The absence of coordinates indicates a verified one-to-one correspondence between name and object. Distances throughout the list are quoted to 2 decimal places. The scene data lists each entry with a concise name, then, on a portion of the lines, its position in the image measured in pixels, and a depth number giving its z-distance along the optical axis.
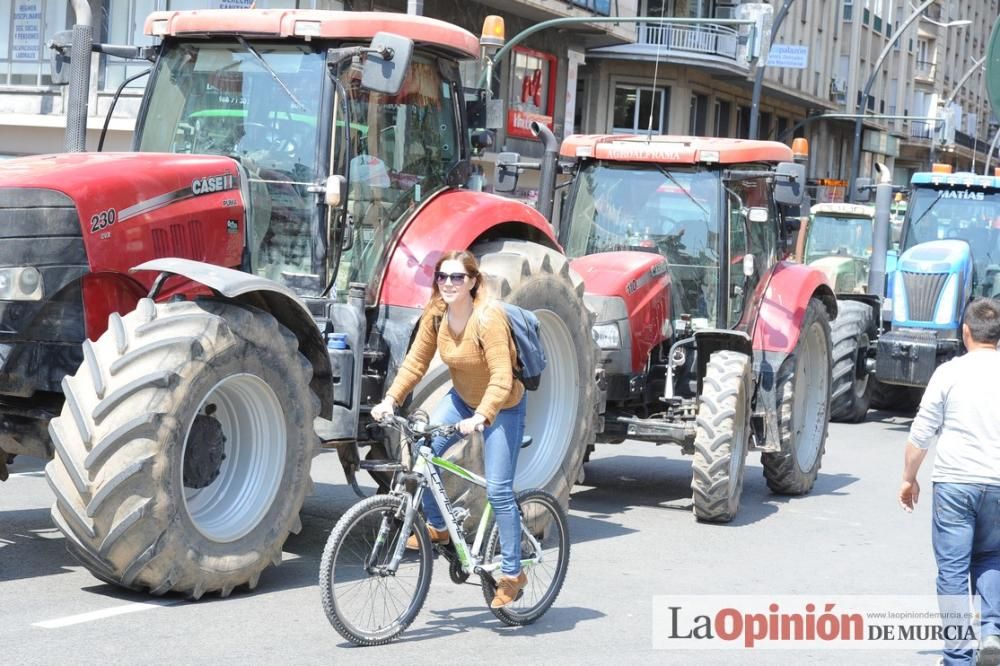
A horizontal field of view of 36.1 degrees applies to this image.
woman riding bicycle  6.72
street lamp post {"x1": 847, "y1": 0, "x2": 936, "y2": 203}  36.93
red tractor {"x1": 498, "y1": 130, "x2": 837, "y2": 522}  10.64
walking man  6.32
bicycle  6.27
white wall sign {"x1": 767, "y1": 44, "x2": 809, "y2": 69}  31.66
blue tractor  16.70
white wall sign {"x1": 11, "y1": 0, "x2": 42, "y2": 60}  28.25
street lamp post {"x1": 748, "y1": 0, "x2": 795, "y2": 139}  30.24
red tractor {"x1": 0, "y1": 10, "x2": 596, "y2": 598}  6.45
